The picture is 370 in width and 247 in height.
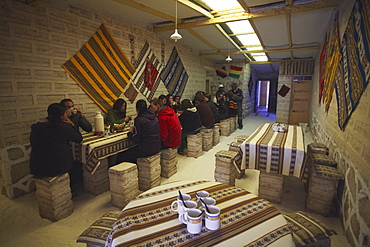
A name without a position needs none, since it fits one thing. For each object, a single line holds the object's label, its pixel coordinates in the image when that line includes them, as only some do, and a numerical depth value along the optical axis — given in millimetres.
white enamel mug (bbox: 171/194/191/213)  1207
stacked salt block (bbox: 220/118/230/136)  6324
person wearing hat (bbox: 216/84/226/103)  6634
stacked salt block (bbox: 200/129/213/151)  4937
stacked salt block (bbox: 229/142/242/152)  3499
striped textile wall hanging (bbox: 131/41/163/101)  4973
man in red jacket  3475
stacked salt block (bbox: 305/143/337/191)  2635
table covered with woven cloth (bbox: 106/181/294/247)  1071
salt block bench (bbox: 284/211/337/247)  1354
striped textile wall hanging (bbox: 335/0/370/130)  1928
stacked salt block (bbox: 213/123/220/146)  5387
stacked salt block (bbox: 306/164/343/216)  2305
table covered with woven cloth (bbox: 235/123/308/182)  2467
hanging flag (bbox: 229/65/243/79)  9060
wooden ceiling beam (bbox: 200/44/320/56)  5943
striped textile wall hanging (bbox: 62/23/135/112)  3691
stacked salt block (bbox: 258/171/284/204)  2652
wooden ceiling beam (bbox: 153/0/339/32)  3385
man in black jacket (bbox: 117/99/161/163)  2955
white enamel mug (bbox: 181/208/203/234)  1085
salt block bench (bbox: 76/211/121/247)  1400
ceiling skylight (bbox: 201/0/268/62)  3795
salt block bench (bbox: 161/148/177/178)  3484
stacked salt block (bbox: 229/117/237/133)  6814
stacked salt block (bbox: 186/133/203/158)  4453
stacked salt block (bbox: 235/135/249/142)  3905
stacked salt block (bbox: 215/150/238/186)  2895
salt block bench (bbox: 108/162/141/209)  2538
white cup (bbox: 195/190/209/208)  1378
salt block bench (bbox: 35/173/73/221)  2316
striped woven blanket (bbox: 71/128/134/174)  2537
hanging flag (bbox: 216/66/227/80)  9484
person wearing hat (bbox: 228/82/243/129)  7035
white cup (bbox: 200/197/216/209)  1250
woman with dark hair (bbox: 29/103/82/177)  2317
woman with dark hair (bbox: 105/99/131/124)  3736
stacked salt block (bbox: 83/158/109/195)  2930
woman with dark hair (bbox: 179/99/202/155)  4441
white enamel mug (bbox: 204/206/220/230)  1122
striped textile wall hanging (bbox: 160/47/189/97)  6090
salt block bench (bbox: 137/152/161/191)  3012
